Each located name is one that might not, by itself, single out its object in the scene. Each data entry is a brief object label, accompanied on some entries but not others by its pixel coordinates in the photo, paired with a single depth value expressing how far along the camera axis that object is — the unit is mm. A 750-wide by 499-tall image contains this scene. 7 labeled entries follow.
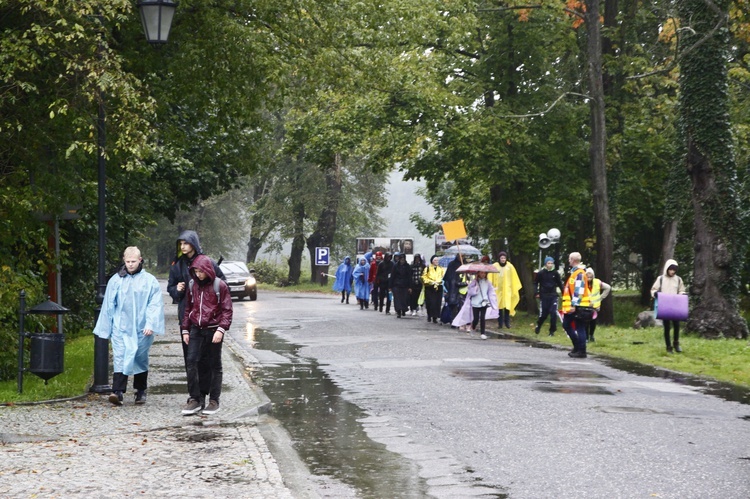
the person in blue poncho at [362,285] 39656
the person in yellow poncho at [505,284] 27578
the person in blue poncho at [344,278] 45688
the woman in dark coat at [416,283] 34062
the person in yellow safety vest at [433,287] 31000
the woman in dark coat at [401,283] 33031
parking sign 60406
